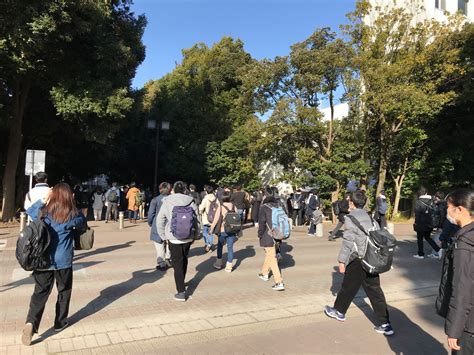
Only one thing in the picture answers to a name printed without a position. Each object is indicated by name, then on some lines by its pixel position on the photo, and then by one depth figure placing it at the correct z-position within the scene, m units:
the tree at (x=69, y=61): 13.04
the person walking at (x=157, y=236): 8.99
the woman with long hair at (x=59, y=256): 4.80
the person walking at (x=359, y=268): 5.38
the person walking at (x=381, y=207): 16.56
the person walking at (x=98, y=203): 19.73
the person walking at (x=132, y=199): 18.28
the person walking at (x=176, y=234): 6.56
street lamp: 23.31
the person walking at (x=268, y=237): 7.46
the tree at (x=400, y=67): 19.12
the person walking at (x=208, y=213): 10.34
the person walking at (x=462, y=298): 2.86
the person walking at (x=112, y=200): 18.39
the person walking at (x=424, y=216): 10.96
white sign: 13.77
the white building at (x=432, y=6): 22.86
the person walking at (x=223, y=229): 9.09
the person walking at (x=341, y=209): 13.23
